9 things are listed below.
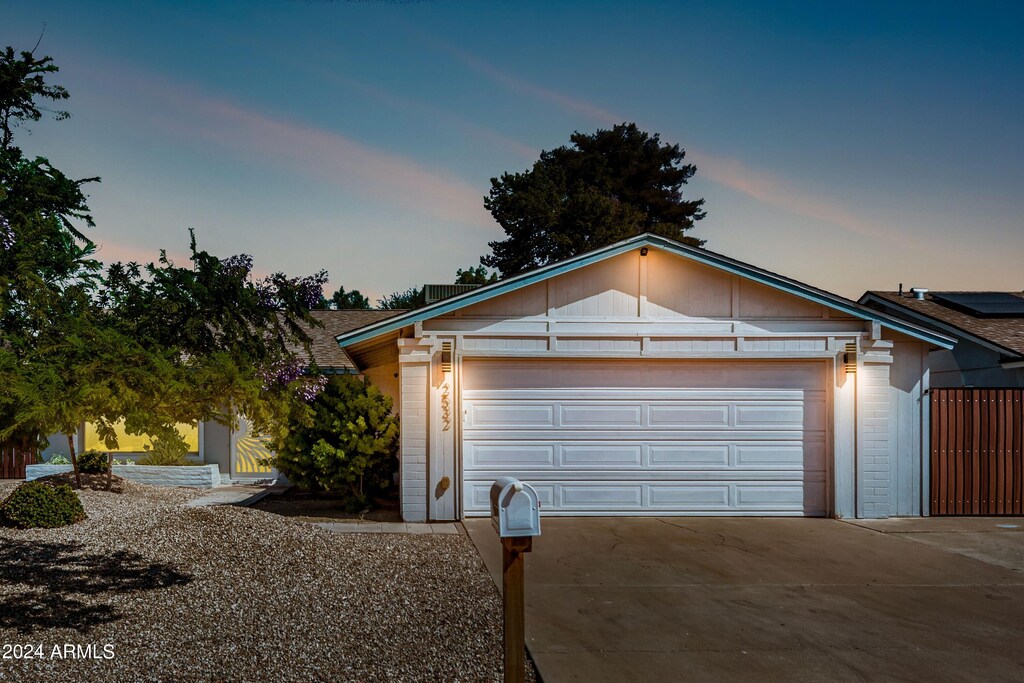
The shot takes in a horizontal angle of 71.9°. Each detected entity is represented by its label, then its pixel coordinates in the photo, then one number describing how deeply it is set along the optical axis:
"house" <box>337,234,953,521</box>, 10.68
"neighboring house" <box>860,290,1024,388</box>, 13.80
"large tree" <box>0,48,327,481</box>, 4.46
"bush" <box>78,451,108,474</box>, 13.76
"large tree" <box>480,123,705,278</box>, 35.38
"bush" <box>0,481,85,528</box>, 8.42
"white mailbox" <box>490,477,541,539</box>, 3.60
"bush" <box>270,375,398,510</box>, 11.30
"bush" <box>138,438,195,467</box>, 15.82
